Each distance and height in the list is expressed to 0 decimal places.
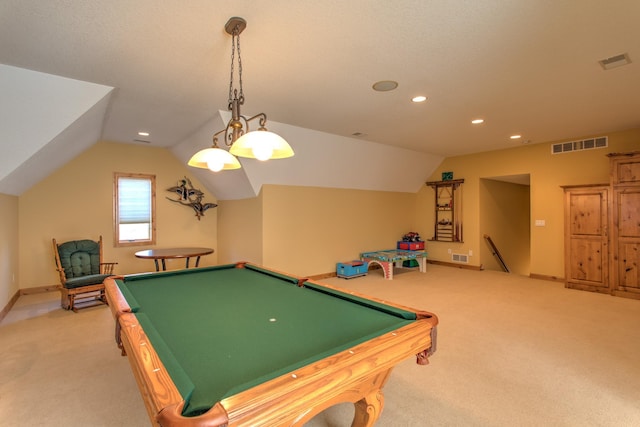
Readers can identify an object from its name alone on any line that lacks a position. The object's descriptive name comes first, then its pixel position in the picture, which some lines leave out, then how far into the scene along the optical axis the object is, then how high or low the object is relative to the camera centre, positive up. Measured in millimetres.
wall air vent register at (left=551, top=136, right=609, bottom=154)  5359 +1306
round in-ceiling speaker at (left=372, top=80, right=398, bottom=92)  3189 +1371
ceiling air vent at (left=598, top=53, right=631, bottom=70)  2722 +1402
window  5859 +137
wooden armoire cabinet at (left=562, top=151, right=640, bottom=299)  4695 -216
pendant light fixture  2006 +485
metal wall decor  6430 +416
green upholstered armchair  4184 -834
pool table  1019 -586
